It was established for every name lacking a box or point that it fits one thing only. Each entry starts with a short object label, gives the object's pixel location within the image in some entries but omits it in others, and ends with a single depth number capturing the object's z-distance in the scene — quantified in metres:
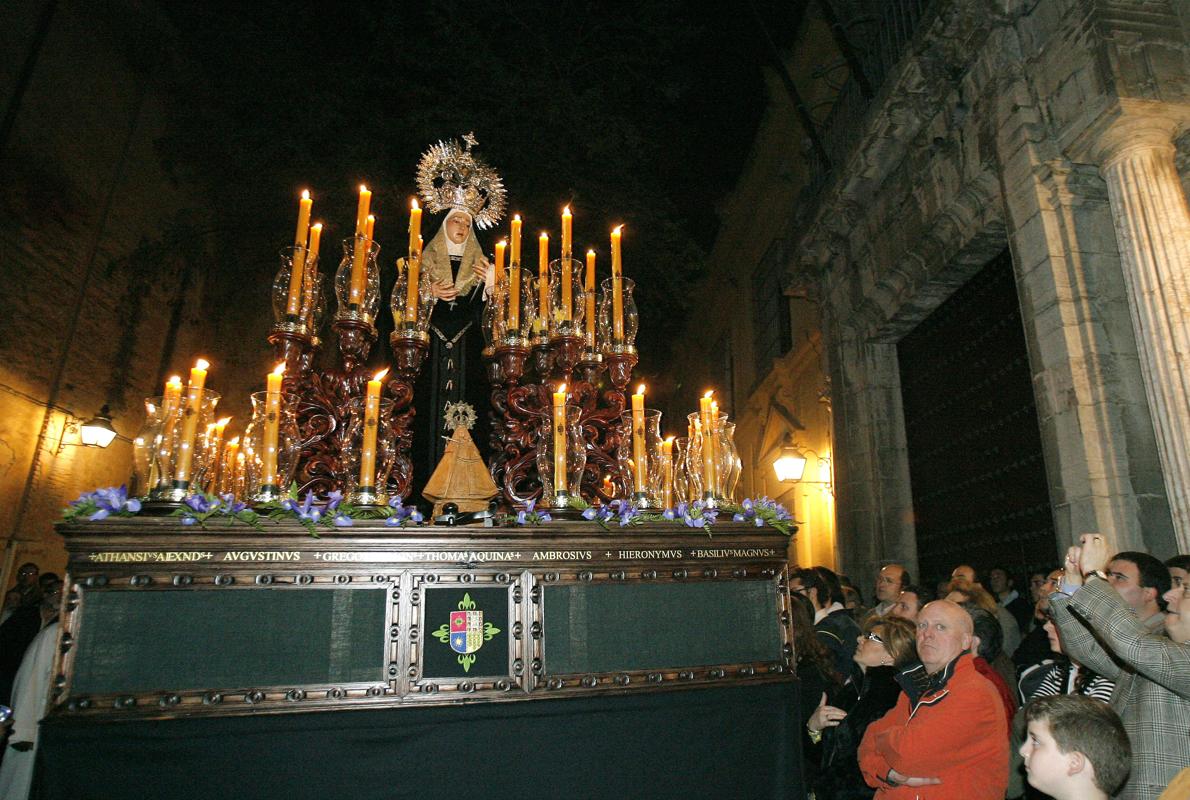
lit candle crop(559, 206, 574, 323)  4.10
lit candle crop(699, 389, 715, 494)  3.86
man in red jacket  3.04
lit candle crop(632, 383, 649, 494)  3.86
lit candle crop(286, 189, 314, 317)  3.71
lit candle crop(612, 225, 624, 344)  4.28
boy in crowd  2.27
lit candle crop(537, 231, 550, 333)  4.29
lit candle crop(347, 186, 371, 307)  3.90
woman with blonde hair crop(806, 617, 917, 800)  3.69
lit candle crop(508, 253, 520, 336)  4.10
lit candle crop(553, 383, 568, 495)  3.70
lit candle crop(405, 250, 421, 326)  3.91
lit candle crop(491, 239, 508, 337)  4.23
